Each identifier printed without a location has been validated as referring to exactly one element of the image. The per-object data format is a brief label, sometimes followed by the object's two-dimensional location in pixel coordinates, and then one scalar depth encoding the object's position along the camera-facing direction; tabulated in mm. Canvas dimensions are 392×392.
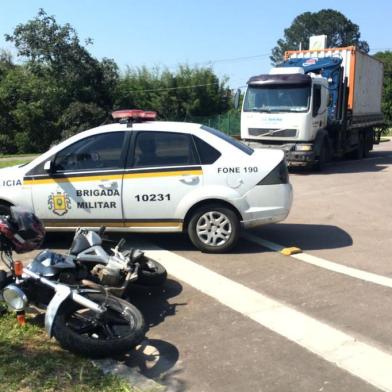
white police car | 6707
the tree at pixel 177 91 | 38641
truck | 14906
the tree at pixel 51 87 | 29453
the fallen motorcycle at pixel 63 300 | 3873
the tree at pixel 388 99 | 50031
